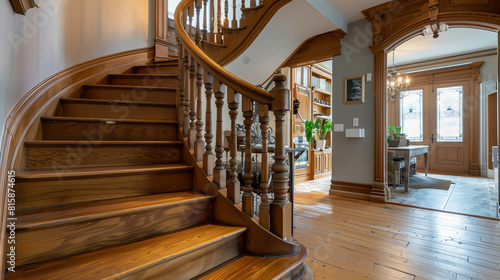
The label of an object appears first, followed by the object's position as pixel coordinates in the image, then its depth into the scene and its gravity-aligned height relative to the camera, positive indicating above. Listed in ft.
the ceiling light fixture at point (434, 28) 10.00 +4.57
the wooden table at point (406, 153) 12.58 -0.78
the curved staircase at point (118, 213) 3.27 -1.13
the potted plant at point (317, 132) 16.40 +0.51
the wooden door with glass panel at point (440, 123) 20.54 +1.33
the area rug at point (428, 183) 14.35 -2.85
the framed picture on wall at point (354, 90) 11.70 +2.37
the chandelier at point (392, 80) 15.22 +3.70
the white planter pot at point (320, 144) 18.63 -0.40
